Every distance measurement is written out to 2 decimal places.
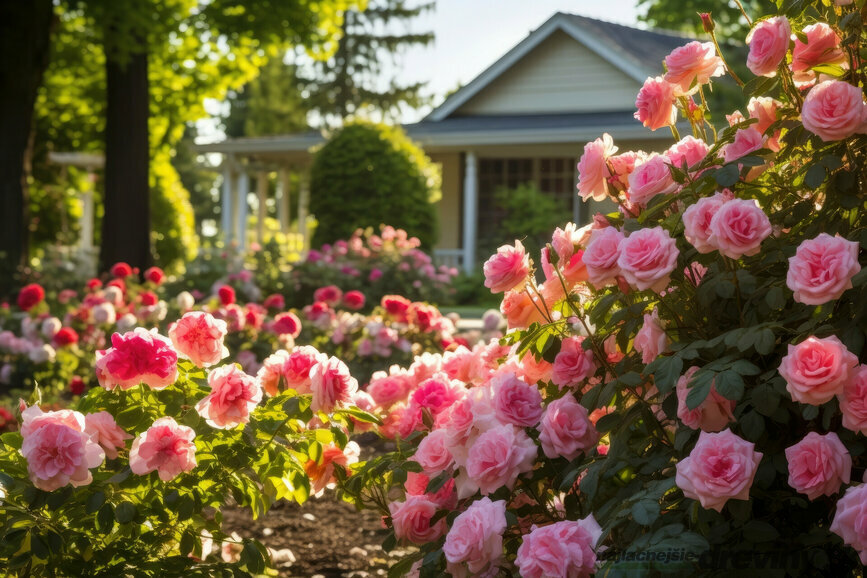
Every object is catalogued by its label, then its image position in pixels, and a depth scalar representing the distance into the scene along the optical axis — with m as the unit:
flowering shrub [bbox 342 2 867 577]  2.06
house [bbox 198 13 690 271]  18.48
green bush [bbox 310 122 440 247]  17.09
